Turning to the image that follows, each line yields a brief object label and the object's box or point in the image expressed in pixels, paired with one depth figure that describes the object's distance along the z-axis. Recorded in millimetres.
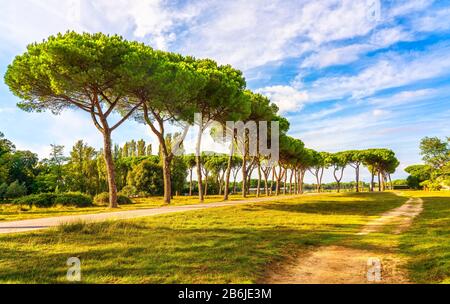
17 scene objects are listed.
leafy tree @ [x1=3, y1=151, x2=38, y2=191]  51969
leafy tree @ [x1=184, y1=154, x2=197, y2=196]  76625
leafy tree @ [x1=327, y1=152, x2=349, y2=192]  85562
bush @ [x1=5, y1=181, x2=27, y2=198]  42262
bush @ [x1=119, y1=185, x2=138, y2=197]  55547
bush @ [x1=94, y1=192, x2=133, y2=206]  30594
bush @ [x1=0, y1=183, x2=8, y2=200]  42591
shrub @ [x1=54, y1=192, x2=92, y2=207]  25969
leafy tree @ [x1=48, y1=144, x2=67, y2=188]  70531
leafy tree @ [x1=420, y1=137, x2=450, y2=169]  59375
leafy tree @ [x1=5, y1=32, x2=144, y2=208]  22000
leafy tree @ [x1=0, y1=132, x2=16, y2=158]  47450
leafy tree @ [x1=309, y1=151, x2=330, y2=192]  83188
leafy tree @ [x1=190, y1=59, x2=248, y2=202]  31047
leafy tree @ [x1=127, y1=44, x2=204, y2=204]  24109
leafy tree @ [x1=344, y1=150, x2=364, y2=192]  83531
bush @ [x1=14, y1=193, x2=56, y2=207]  25094
